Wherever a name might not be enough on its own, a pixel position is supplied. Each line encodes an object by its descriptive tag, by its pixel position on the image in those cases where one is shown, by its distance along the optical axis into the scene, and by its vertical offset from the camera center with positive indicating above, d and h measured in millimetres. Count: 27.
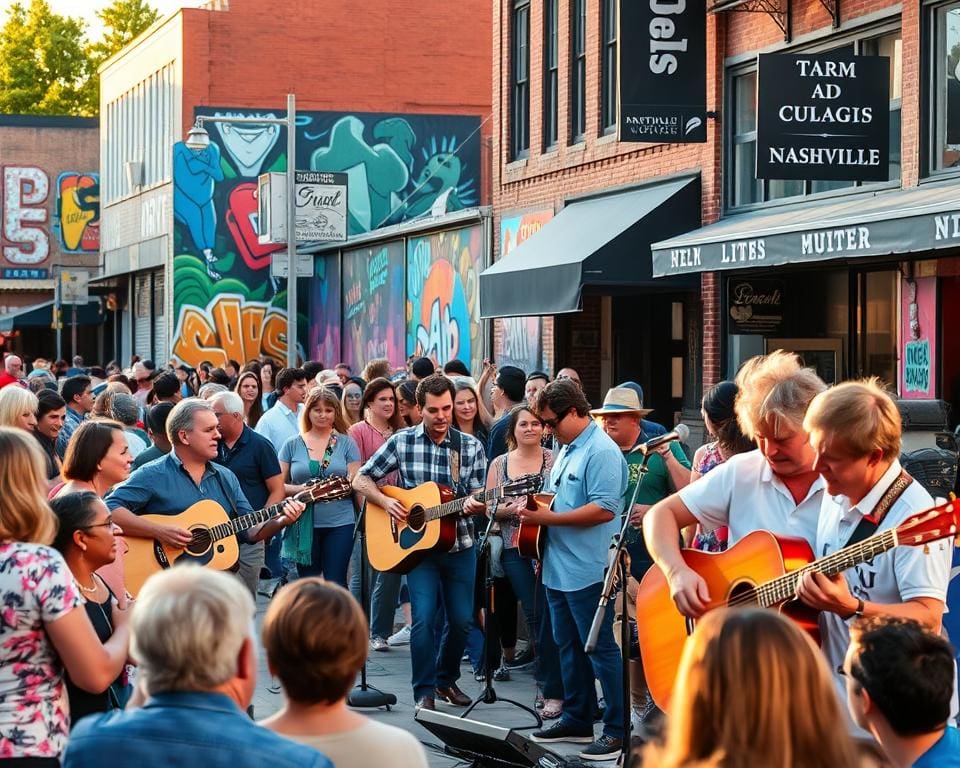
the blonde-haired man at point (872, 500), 4797 -464
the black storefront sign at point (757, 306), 18734 +448
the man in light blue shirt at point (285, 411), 14188 -596
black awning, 19641 +1188
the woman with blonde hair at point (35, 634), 4887 -874
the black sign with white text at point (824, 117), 15734 +2215
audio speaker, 6816 -1694
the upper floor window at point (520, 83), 25125 +4059
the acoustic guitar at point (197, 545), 8797 -1097
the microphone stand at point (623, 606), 7684 -1250
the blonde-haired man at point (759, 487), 5527 -503
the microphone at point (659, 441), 7820 -462
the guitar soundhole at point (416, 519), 10211 -1092
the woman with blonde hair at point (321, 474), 11531 -956
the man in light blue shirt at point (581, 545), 8898 -1104
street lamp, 26062 +2304
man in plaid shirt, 10070 -1133
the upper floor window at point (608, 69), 22031 +3764
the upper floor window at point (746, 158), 18328 +2191
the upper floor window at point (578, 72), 23016 +3876
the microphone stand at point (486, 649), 9758 -1853
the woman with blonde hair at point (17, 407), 10906 -420
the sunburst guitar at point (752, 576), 4668 -782
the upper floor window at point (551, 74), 24000 +4005
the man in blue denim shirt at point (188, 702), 3514 -778
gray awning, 13172 +1014
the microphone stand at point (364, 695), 10172 -2212
